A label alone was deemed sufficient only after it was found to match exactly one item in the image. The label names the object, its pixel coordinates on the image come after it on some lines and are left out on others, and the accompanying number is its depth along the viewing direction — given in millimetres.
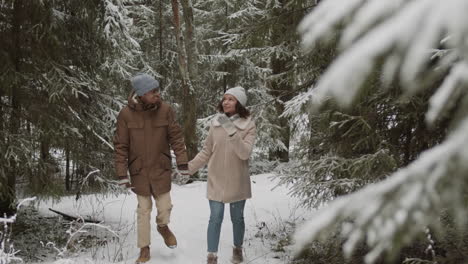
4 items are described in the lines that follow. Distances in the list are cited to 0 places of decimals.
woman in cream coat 4875
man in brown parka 5059
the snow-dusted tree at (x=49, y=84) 5777
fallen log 7884
